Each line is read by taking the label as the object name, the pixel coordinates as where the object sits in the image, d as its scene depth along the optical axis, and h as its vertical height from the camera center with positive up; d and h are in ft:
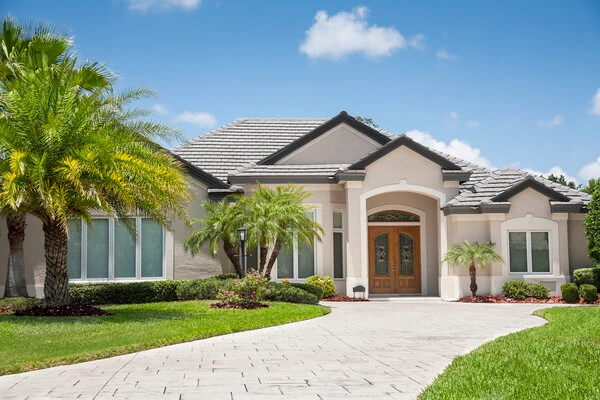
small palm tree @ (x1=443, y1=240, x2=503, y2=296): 73.15 -1.07
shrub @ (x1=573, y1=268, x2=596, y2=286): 72.02 -3.45
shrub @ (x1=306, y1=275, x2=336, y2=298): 74.13 -3.86
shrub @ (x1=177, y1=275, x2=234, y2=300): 65.98 -3.89
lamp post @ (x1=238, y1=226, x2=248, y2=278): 63.09 +0.89
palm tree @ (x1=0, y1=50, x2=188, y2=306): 47.44 +6.63
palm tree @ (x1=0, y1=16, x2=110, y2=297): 58.80 +17.17
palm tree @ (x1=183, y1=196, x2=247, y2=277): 68.18 +2.09
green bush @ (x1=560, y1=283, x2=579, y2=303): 69.59 -4.98
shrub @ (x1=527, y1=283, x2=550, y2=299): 73.36 -5.09
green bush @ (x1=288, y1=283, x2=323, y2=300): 67.36 -4.07
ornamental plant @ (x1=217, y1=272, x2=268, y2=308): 58.70 -3.82
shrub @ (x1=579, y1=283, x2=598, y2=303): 68.54 -4.91
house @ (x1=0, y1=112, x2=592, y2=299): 73.00 +2.77
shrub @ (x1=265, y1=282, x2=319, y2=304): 64.39 -4.49
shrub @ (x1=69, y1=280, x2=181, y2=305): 67.10 -4.23
